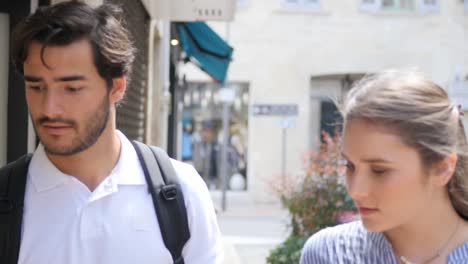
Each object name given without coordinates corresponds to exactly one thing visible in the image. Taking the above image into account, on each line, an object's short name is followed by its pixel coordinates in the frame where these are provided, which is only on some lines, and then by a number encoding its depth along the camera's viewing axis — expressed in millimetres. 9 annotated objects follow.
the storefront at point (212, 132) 18672
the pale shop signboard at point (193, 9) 6184
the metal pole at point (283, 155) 15996
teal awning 8609
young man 1808
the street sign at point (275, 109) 14086
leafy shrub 6105
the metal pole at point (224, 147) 16172
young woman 1604
